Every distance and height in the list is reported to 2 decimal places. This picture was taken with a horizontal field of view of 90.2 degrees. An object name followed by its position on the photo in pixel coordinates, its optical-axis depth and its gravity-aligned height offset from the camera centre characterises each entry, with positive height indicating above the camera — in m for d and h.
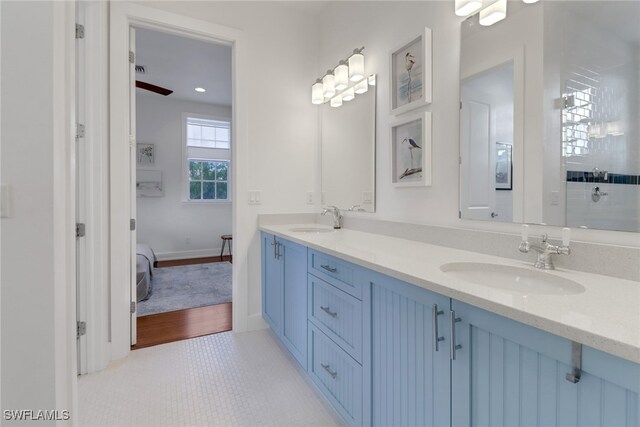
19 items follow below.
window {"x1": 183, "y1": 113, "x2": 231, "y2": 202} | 5.52 +0.88
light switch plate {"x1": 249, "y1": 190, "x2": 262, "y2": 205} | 2.57 +0.09
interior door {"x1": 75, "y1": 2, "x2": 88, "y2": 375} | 1.95 +0.05
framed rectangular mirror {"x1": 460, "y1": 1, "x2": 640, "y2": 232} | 1.01 +0.35
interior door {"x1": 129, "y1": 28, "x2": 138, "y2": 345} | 2.22 +0.24
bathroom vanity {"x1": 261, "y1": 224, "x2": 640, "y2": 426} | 0.63 -0.36
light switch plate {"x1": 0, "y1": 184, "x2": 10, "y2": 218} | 1.04 +0.02
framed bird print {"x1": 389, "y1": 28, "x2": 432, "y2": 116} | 1.71 +0.77
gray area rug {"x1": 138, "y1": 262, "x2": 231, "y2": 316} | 3.15 -0.93
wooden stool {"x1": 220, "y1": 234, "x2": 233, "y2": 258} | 5.34 -0.53
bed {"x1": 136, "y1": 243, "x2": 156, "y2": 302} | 3.23 -0.72
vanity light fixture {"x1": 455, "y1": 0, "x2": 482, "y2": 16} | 1.42 +0.92
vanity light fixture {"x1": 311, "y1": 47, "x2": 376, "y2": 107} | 2.25 +0.96
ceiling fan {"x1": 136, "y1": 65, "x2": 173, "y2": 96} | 4.00 +1.58
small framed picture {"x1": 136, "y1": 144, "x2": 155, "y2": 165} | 5.16 +0.88
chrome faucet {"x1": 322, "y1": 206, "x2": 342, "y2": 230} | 2.47 -0.07
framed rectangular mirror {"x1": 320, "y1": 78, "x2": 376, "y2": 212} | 2.24 +0.43
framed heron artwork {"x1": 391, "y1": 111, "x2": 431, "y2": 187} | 1.73 +0.34
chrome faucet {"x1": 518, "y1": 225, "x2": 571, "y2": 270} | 1.06 -0.13
